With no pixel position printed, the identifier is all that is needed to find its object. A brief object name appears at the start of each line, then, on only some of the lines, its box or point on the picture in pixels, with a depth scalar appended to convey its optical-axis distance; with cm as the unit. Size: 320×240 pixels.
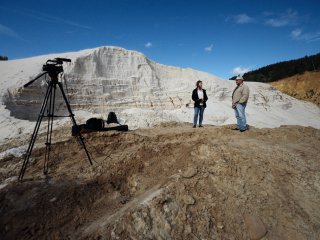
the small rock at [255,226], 282
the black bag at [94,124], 632
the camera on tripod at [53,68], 402
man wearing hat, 594
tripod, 405
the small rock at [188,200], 313
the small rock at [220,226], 289
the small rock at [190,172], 362
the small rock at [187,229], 279
